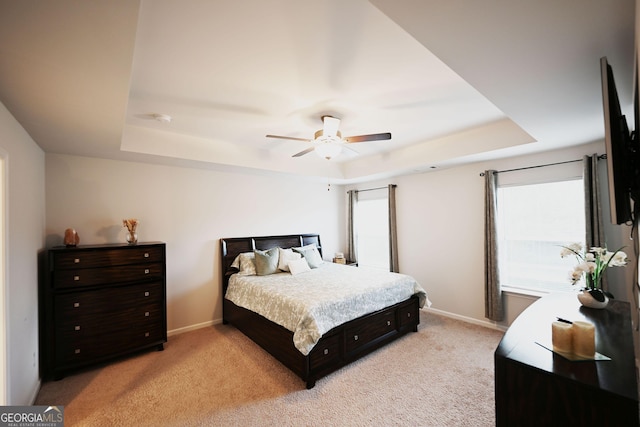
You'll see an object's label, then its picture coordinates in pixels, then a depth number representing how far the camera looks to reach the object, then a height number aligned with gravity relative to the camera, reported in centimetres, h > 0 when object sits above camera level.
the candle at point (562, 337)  130 -64
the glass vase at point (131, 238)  311 -21
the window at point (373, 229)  509 -27
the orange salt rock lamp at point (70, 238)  277 -17
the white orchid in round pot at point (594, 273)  191 -47
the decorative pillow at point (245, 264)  386 -70
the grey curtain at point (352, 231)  548 -31
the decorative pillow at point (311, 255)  438 -66
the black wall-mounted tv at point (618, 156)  117 +27
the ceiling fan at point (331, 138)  258 +81
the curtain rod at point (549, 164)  277 +60
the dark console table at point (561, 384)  103 -74
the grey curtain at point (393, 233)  467 -31
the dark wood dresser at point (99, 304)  252 -89
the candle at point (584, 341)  125 -63
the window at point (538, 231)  306 -22
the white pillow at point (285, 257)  402 -63
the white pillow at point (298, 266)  390 -75
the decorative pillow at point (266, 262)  383 -67
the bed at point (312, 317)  245 -114
